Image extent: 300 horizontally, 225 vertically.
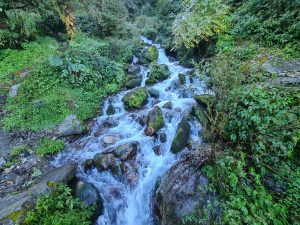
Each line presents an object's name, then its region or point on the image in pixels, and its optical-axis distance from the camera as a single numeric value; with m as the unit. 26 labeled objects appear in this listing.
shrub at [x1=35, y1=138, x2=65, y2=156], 6.06
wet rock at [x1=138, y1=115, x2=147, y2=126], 6.94
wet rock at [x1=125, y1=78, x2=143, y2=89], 9.27
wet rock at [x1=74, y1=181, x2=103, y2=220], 4.48
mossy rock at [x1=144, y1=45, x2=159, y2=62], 11.75
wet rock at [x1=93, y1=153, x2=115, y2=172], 5.47
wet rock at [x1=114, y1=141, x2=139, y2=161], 5.66
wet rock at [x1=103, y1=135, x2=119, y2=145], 6.41
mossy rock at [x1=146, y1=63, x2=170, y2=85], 9.48
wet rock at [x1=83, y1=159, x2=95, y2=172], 5.58
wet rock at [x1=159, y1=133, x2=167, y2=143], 6.11
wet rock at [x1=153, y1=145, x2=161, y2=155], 5.83
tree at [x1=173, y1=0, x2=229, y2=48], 7.94
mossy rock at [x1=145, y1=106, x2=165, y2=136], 6.43
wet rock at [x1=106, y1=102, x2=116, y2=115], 7.92
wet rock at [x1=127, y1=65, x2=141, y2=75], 10.31
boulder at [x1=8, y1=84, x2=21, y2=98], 7.95
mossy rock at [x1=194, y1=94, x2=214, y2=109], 6.22
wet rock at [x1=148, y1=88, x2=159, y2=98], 8.33
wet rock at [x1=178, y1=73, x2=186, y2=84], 8.78
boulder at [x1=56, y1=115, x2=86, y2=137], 6.80
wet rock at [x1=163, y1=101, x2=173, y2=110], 7.32
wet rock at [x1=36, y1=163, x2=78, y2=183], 4.70
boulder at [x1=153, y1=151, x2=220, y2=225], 3.12
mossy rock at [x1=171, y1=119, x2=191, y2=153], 5.63
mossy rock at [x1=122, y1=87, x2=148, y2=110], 7.89
